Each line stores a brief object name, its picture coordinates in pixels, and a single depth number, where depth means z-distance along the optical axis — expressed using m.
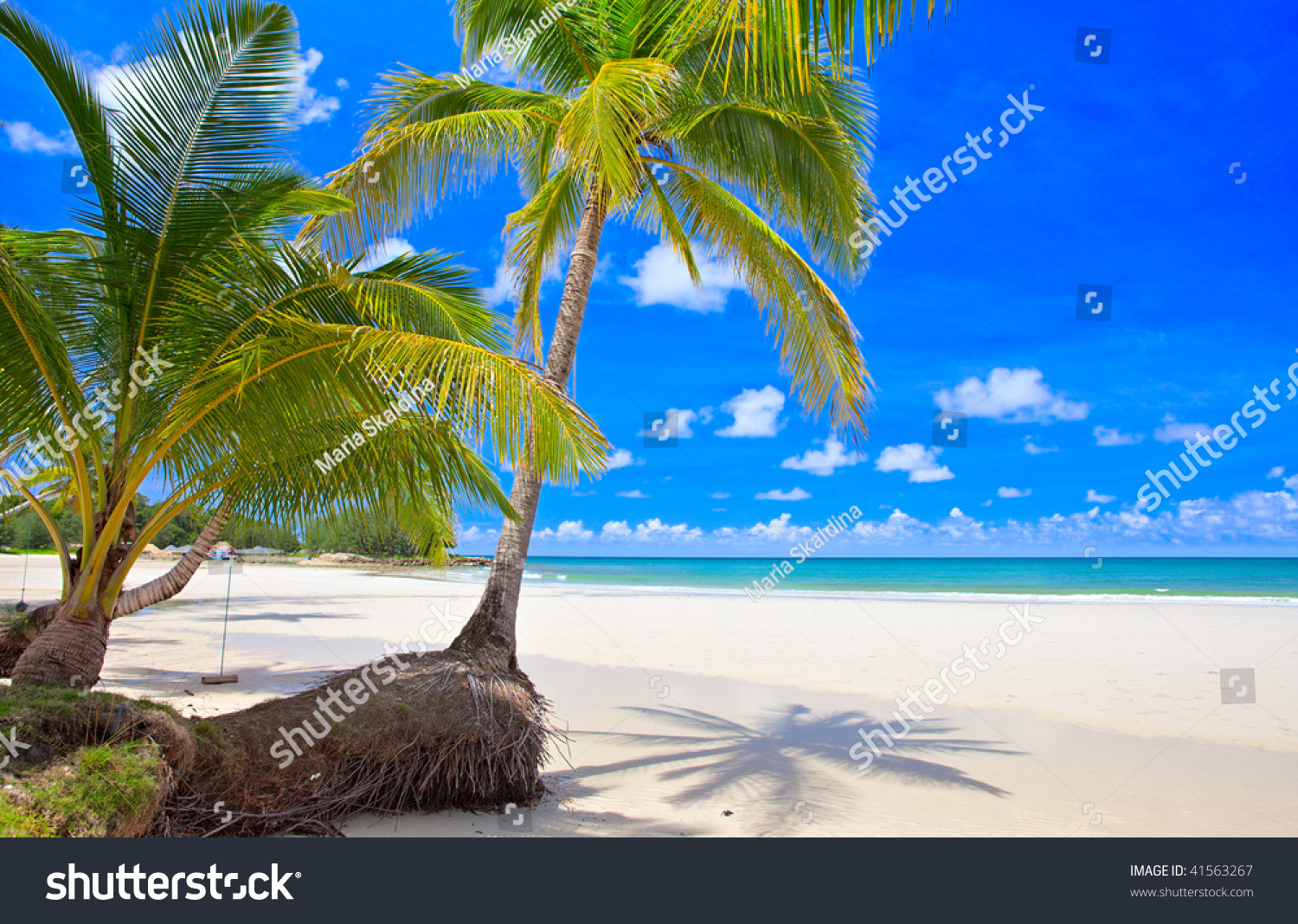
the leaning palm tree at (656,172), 6.79
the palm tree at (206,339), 4.21
